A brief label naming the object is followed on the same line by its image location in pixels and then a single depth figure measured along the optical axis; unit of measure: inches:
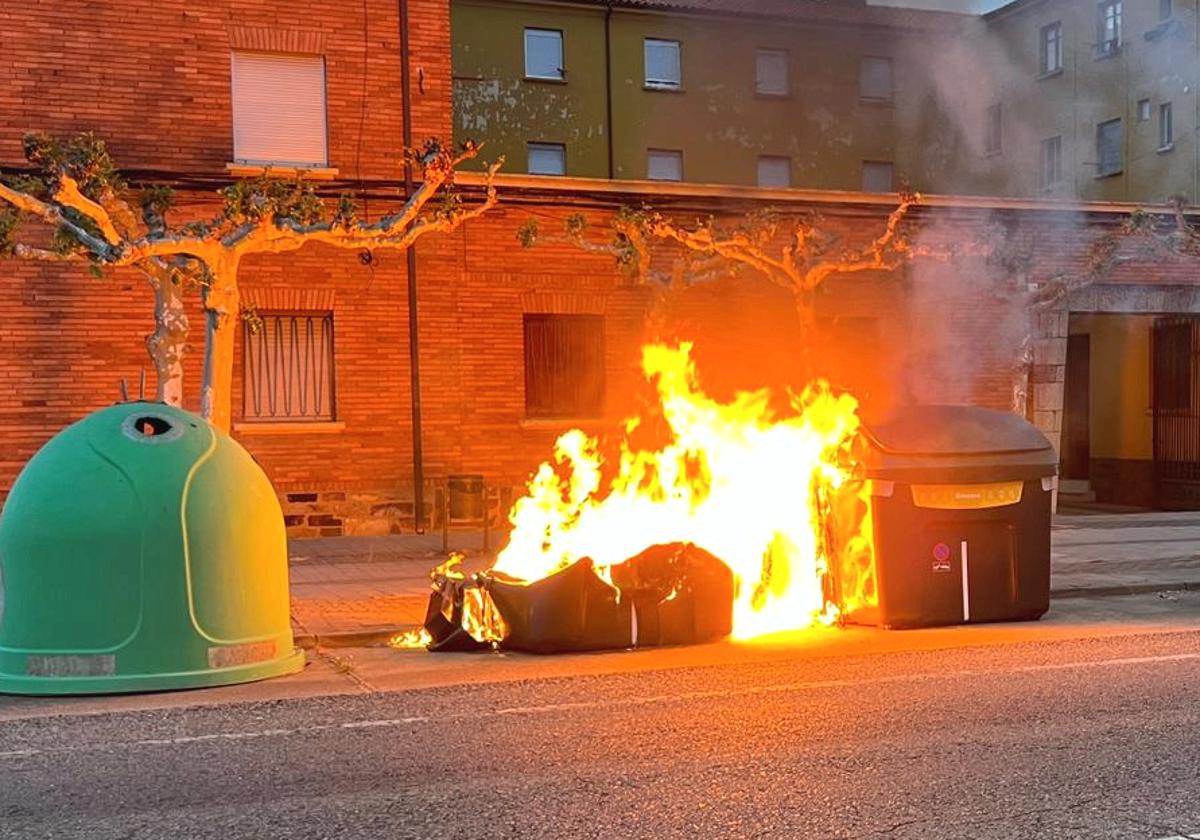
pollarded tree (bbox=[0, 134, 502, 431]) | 365.4
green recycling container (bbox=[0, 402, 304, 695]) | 233.9
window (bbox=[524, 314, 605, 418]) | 562.9
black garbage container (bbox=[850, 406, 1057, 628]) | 301.0
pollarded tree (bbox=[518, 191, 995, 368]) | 510.9
